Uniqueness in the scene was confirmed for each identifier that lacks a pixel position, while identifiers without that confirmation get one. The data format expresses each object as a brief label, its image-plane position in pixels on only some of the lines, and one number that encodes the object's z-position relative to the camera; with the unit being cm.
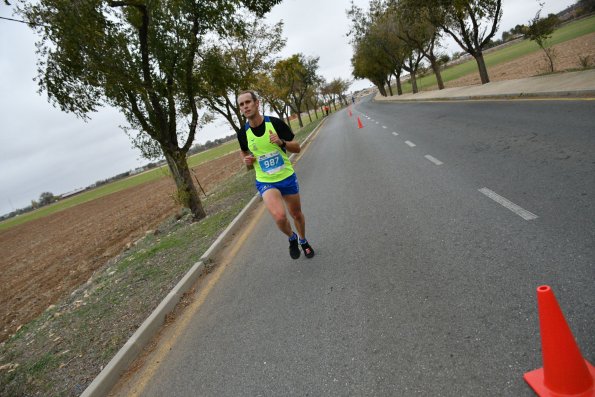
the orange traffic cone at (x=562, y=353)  201
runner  462
